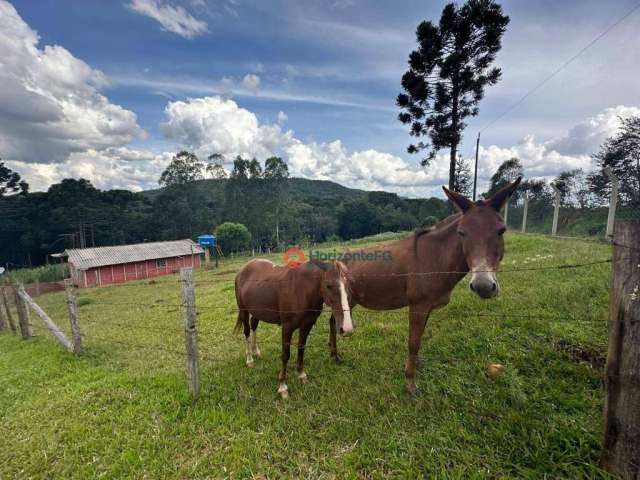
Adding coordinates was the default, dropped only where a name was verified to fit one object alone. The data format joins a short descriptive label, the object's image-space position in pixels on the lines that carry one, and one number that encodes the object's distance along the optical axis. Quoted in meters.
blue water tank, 33.12
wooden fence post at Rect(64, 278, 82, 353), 5.41
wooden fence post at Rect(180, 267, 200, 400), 3.46
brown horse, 3.20
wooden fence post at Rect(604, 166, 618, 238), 8.25
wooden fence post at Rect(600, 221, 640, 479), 1.74
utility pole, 16.73
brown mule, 2.45
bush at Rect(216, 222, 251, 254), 32.41
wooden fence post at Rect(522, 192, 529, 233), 14.41
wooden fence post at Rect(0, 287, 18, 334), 8.05
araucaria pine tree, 11.85
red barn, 24.22
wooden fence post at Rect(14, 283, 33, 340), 7.16
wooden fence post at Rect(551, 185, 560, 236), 11.74
